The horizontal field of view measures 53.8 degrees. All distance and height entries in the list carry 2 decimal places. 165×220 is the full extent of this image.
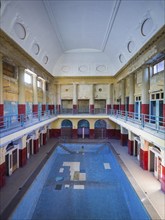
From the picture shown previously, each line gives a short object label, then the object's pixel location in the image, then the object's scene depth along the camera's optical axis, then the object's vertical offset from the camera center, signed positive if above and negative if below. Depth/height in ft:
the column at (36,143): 44.59 -9.70
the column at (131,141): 42.09 -8.81
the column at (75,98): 63.25 +3.76
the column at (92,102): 63.47 +2.19
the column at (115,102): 62.13 +2.14
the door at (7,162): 30.31 -10.12
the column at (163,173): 25.00 -10.14
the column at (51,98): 63.36 +3.78
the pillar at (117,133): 60.78 -9.56
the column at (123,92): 53.31 +4.92
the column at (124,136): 50.49 -9.08
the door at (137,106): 41.78 +0.24
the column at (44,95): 56.65 +4.32
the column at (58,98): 65.07 +3.87
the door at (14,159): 32.88 -10.52
